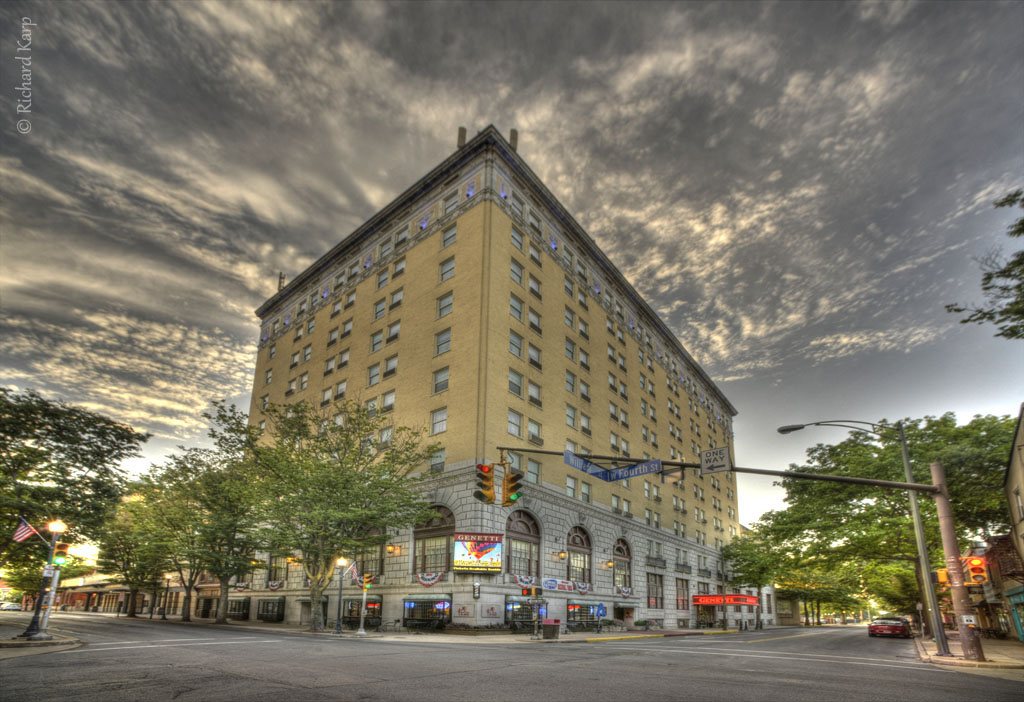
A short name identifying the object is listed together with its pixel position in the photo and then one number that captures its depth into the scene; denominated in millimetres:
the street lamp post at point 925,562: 19141
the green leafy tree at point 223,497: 38875
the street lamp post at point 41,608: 20045
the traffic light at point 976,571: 17391
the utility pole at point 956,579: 16547
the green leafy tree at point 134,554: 43906
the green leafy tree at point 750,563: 60625
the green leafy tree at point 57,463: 26984
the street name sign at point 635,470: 14789
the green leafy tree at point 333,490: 30266
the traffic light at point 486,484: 15773
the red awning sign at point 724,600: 53591
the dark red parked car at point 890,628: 44719
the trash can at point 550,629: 27109
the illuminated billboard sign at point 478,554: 30828
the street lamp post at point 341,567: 29600
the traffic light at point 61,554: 21734
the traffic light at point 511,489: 15914
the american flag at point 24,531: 22500
